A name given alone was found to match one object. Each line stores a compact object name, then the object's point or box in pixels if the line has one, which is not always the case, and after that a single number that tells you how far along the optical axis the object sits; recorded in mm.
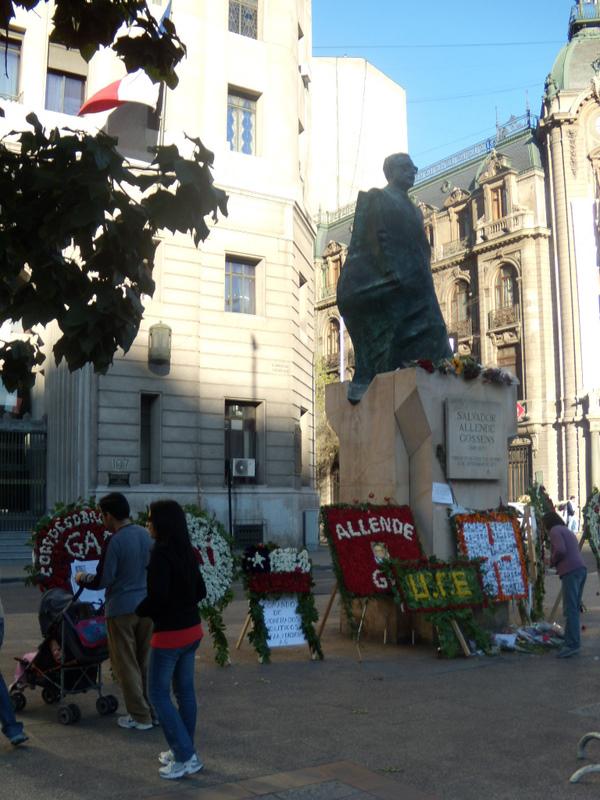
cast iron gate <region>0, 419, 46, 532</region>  27406
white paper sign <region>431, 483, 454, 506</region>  11086
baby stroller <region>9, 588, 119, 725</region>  7367
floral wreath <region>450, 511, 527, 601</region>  11008
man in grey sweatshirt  6973
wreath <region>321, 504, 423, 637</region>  10344
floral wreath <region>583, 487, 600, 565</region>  13125
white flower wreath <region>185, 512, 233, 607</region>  9891
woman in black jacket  5645
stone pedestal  11070
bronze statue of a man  11859
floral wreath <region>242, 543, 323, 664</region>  9898
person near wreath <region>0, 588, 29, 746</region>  6277
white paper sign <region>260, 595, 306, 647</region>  9984
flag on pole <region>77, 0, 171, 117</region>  24281
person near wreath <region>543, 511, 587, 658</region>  10055
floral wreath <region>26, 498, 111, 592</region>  8891
